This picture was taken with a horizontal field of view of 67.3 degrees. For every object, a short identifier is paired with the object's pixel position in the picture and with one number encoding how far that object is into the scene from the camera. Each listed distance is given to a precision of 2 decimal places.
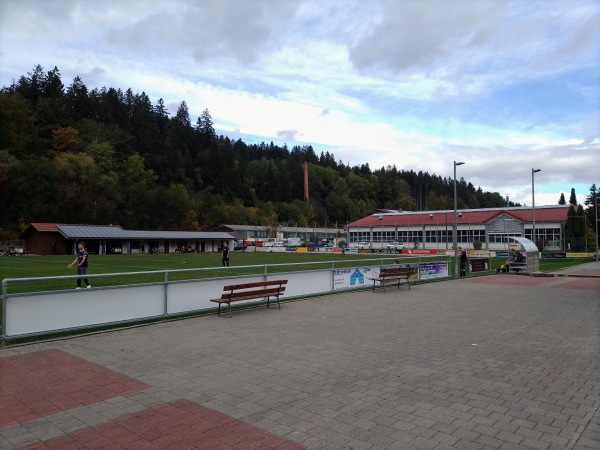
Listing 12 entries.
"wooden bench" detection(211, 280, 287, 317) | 11.22
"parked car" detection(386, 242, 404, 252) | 72.84
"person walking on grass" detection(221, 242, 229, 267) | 27.62
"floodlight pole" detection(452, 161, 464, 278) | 24.02
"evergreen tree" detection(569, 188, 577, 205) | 114.31
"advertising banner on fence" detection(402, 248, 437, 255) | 59.47
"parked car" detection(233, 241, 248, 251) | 85.76
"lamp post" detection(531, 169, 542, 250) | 35.89
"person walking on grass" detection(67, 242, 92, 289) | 15.22
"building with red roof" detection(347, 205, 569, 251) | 70.81
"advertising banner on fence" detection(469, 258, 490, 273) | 26.19
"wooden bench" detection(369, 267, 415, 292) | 16.80
